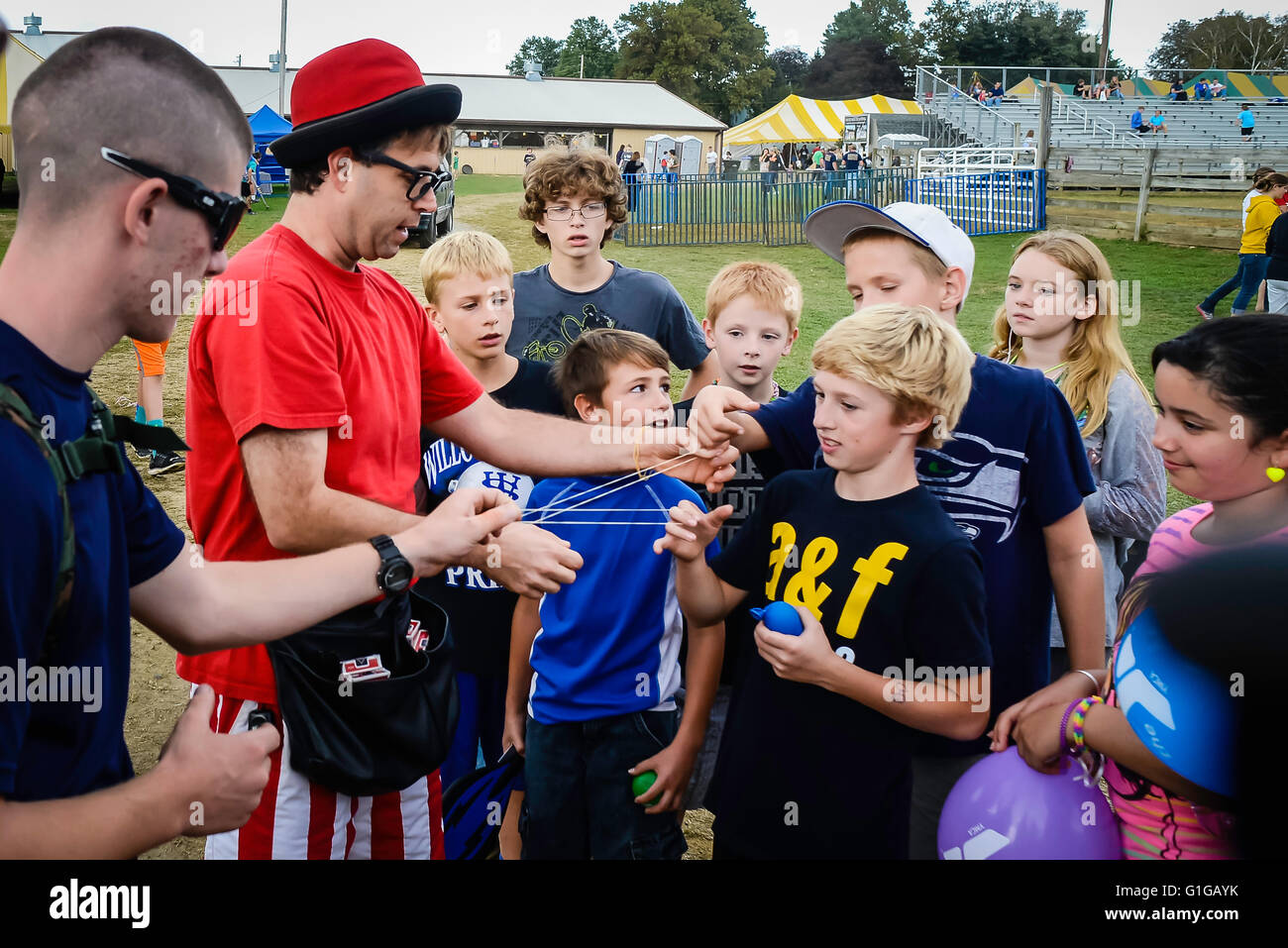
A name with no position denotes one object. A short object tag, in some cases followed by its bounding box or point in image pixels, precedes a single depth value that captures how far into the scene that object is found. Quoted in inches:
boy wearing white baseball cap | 112.8
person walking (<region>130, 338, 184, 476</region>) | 324.5
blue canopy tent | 1288.1
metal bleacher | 1549.0
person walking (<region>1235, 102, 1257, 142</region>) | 1523.1
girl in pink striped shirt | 88.8
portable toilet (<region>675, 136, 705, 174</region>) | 1690.5
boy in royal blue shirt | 125.3
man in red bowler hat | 94.1
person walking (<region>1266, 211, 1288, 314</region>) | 471.8
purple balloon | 100.2
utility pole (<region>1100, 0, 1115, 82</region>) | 1672.6
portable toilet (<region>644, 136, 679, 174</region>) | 1674.5
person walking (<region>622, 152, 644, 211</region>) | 964.0
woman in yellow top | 532.7
